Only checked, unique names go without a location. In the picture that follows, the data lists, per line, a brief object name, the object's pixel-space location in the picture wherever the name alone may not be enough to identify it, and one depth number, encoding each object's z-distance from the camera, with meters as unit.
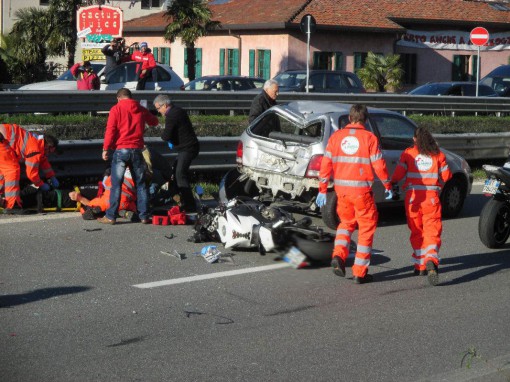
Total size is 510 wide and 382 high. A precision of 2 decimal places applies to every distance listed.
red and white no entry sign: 24.78
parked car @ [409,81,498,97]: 28.69
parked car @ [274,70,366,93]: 26.61
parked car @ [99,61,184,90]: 23.38
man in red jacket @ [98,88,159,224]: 11.45
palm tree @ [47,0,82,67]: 40.19
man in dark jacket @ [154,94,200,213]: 12.41
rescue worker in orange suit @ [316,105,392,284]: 8.69
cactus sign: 29.57
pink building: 39.84
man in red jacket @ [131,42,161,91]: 22.05
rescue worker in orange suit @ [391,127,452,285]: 9.12
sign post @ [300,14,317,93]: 20.81
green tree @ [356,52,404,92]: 38.84
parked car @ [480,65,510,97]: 30.19
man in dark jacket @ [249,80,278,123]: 13.37
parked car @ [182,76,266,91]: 27.25
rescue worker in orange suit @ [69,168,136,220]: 11.68
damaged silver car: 11.40
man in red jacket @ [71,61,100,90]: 21.00
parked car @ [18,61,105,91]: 23.28
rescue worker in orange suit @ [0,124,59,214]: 11.70
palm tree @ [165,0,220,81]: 38.09
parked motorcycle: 10.56
